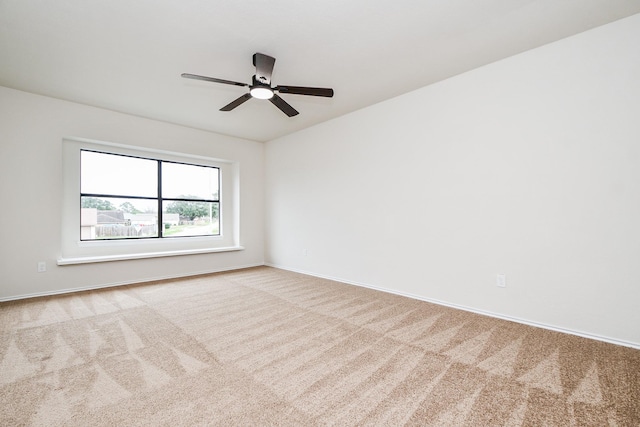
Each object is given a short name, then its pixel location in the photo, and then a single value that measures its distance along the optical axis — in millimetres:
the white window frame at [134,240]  3939
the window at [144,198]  4207
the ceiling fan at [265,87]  2500
